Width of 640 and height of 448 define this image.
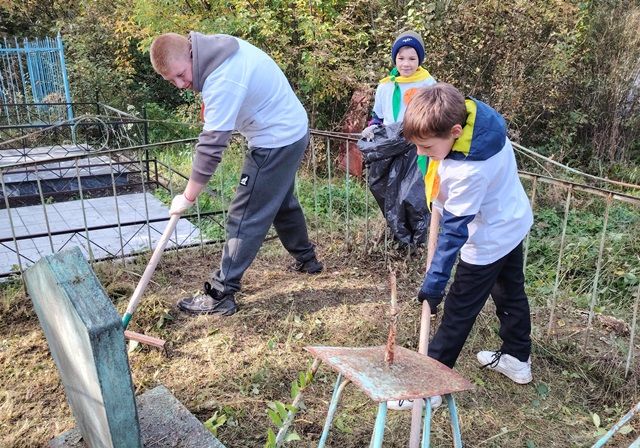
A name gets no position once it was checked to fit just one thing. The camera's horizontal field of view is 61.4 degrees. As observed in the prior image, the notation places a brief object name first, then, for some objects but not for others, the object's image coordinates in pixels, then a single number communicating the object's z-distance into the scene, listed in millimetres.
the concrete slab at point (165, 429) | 2057
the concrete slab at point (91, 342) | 1460
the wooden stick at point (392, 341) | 1399
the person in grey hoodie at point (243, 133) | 2691
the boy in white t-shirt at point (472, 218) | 1915
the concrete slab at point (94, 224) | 4438
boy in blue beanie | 3434
